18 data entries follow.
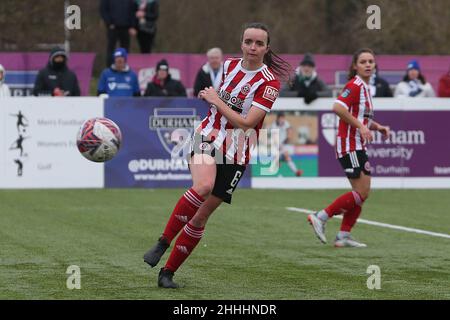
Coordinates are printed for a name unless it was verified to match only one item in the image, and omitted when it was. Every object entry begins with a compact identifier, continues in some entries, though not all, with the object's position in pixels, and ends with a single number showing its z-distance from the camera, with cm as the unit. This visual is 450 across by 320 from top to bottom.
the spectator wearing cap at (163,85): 2002
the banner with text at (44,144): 1903
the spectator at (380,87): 2073
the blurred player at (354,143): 1267
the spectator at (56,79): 1970
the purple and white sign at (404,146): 2005
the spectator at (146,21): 2403
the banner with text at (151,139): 1945
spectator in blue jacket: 1998
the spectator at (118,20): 2367
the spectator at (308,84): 1988
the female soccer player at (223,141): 905
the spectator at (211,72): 1950
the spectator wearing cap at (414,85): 2144
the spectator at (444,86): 2092
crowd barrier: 1911
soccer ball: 996
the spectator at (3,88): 1931
